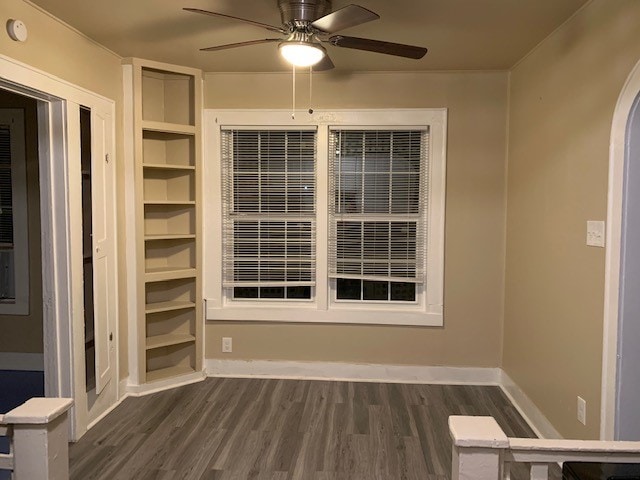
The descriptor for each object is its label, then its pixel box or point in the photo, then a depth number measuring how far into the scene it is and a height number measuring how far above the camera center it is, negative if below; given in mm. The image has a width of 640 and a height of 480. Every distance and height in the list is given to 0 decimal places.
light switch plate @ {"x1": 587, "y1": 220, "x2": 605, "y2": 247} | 2322 -67
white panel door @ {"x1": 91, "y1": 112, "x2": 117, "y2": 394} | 3178 -234
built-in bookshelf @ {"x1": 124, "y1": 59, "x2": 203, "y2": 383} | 3818 -44
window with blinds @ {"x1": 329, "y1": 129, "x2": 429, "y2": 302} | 3977 +125
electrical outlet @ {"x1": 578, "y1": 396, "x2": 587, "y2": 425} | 2482 -1054
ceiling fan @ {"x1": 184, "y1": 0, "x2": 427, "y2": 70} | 2332 +965
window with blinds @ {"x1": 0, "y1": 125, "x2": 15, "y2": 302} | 4145 -83
